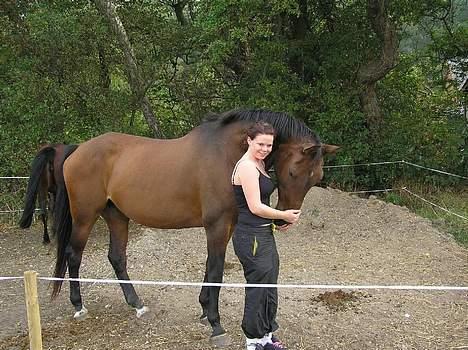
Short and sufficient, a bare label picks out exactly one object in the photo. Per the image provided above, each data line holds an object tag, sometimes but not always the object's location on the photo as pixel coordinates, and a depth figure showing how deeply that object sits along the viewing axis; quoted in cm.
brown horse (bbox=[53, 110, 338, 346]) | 386
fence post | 296
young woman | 344
